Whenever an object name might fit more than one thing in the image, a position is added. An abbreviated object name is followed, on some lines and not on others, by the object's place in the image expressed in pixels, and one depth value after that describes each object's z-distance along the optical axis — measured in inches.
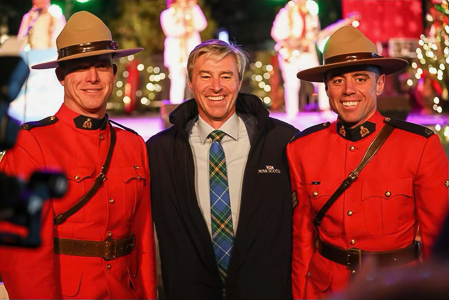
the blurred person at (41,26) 285.1
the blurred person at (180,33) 342.3
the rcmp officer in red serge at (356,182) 105.5
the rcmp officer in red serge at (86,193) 95.7
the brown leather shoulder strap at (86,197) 99.3
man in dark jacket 117.8
